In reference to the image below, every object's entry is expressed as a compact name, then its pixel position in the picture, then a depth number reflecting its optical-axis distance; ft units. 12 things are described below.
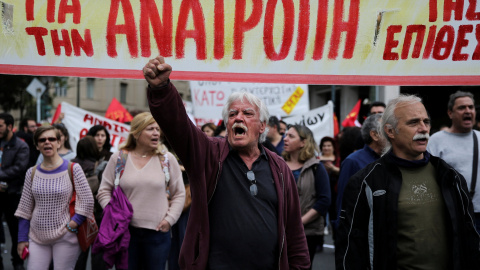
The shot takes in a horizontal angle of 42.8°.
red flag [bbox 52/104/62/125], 39.10
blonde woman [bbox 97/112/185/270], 18.10
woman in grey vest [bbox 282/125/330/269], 19.86
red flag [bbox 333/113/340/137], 42.22
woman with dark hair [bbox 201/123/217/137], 29.74
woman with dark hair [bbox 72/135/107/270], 22.30
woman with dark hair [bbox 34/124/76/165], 25.49
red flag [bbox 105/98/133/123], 44.29
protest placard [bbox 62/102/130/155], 37.24
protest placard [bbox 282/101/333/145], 38.95
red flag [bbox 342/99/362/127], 42.63
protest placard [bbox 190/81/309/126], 42.65
